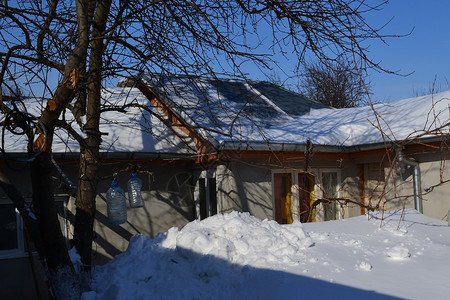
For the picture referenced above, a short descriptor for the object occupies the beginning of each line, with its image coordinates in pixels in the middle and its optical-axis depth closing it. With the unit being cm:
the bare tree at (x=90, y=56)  413
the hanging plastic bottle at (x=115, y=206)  751
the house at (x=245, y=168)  796
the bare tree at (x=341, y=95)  2642
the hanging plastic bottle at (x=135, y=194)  785
